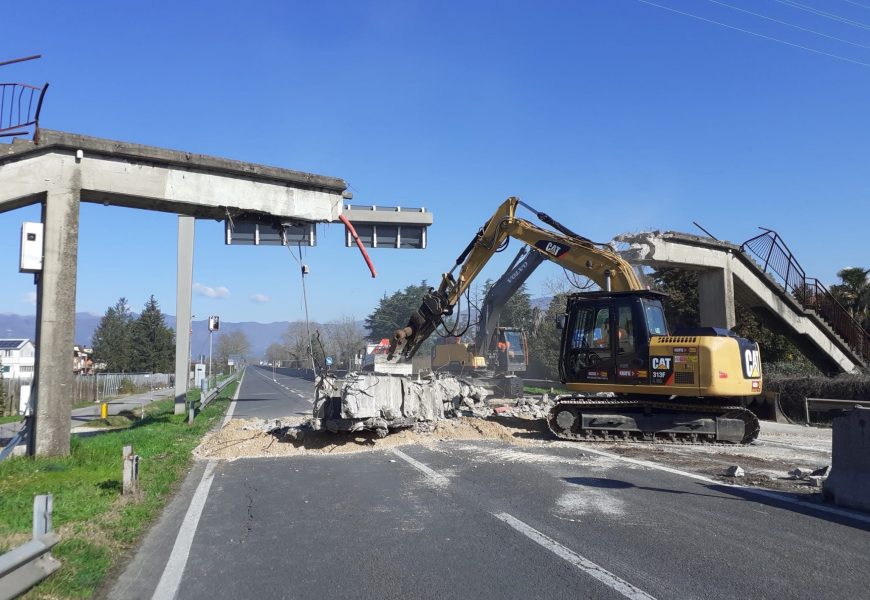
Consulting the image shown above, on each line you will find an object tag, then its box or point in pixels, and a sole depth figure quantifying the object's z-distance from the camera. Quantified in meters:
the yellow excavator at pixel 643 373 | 12.77
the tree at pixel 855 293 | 23.33
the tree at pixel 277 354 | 148.73
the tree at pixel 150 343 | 65.50
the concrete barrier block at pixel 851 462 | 7.45
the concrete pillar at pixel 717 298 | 19.08
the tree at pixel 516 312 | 61.19
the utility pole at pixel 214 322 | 29.33
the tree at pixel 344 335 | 84.74
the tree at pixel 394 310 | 81.75
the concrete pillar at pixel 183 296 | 20.60
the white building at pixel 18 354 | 62.59
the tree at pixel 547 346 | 42.81
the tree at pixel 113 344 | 64.06
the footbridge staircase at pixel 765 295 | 18.59
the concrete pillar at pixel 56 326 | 11.19
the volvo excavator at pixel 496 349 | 24.94
